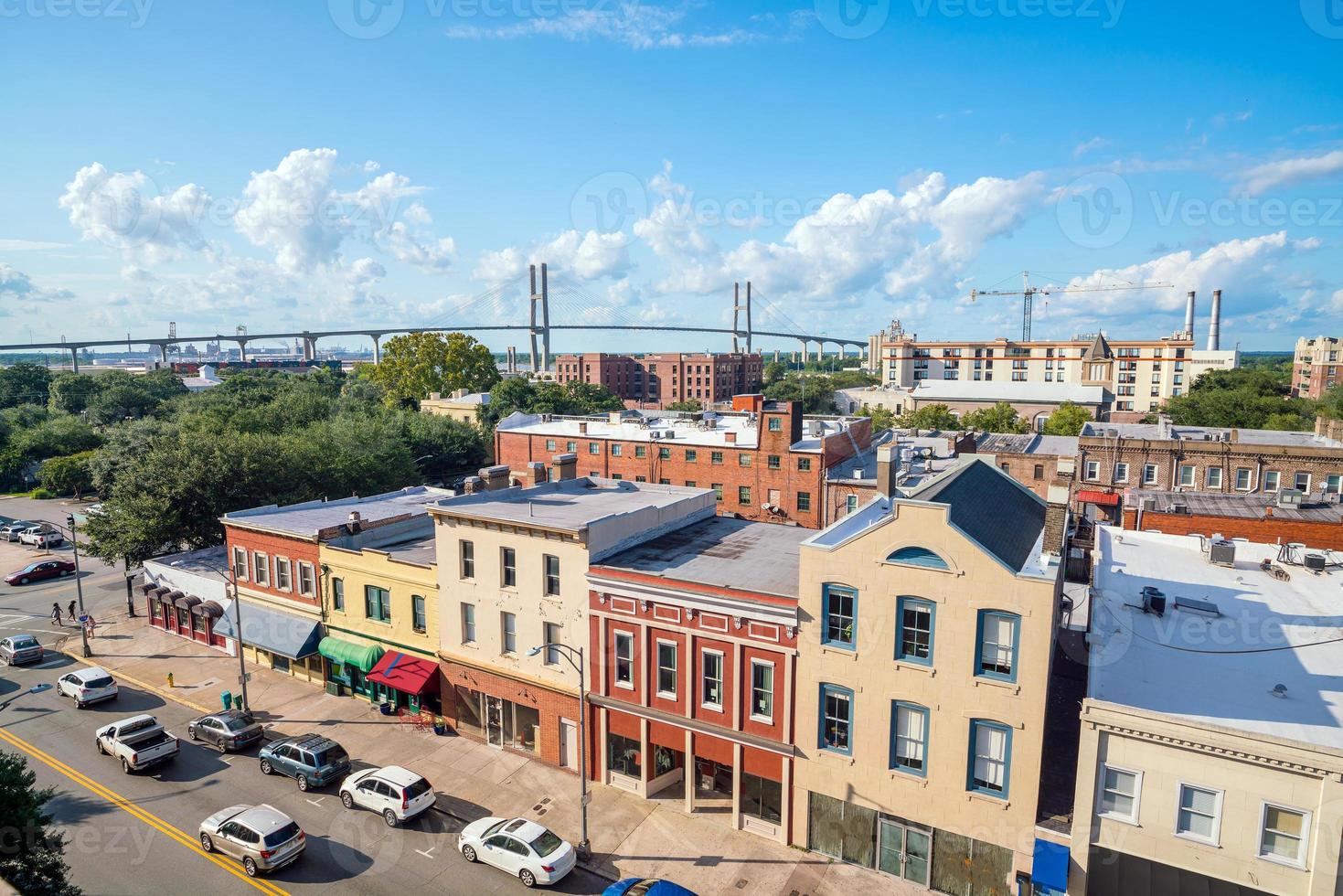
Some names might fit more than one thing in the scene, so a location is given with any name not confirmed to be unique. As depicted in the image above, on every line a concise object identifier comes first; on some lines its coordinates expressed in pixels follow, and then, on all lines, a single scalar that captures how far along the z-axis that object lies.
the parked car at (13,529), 63.85
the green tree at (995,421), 98.94
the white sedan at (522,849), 21.45
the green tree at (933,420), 97.12
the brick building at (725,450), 53.53
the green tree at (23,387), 138.50
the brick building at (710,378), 196.50
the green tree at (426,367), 118.06
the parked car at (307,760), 26.92
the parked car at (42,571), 52.44
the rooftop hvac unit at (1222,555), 29.69
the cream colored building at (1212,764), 16.34
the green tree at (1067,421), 94.12
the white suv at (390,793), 24.52
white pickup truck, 27.78
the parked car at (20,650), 38.56
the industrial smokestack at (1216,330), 195.12
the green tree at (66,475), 78.44
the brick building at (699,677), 23.70
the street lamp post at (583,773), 22.52
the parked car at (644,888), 19.58
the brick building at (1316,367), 154.25
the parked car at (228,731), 29.70
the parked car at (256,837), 21.66
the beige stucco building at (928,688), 19.67
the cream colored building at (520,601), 27.55
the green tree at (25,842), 15.42
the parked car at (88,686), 33.66
